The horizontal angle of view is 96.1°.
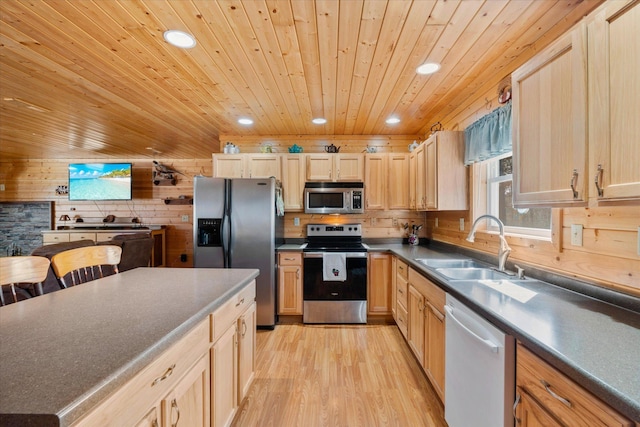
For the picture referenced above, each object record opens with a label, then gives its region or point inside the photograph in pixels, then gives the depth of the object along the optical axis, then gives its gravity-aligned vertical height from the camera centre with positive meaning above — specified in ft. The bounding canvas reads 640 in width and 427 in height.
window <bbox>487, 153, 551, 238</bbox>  6.46 +0.10
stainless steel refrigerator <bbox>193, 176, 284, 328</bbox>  10.76 -0.54
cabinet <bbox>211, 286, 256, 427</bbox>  4.67 -2.66
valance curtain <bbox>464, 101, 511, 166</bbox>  6.77 +2.02
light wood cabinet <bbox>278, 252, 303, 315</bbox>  11.27 -2.72
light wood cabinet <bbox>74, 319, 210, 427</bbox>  2.48 -1.90
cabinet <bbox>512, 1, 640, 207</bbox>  3.15 +1.28
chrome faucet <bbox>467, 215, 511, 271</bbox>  6.57 -0.84
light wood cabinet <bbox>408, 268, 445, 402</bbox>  6.19 -2.75
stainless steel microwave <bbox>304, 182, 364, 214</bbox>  12.00 +0.61
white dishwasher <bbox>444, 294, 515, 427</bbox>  3.79 -2.39
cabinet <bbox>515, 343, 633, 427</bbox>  2.54 -1.87
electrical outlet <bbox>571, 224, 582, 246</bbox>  5.02 -0.36
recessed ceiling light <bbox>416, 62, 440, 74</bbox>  7.16 +3.73
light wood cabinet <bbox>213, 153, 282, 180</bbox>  12.28 +2.00
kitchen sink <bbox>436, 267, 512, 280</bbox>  7.01 -1.51
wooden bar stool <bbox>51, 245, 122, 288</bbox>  5.11 -0.90
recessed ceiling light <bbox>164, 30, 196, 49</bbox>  5.90 +3.70
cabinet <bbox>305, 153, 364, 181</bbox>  12.25 +1.99
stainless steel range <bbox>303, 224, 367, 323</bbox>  11.09 -2.80
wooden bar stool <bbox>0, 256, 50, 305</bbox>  4.16 -0.86
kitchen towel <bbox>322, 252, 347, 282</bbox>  11.06 -1.97
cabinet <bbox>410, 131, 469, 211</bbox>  9.11 +1.30
